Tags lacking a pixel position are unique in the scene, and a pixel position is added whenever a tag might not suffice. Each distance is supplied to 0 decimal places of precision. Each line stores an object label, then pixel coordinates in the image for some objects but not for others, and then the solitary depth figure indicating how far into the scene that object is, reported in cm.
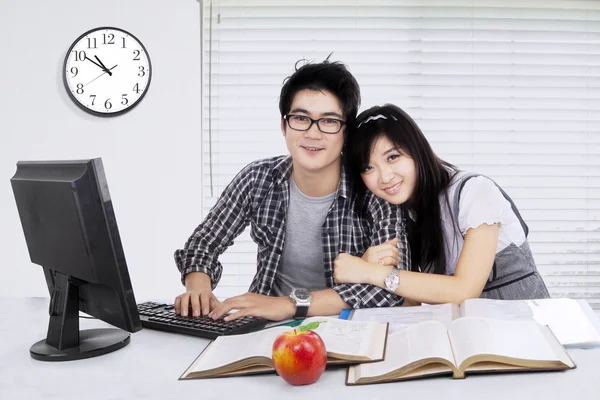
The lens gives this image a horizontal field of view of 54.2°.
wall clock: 271
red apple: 85
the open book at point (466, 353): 87
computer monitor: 98
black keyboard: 119
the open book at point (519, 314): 108
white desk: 83
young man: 170
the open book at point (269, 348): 92
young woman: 163
